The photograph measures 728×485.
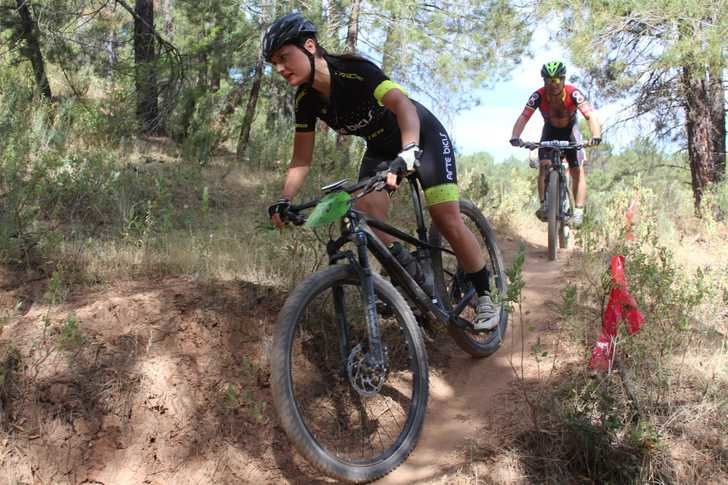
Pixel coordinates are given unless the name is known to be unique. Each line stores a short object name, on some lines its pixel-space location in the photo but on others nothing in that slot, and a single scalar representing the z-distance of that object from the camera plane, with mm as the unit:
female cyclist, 3131
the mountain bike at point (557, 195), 6891
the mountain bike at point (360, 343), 2801
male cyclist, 6789
